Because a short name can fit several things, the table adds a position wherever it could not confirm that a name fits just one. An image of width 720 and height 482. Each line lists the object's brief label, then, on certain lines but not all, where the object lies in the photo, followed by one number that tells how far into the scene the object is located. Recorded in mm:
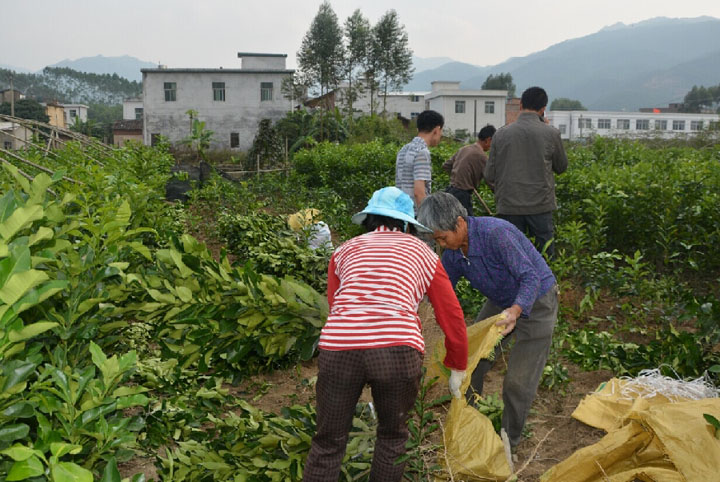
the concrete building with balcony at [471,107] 57656
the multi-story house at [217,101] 37969
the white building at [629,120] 83250
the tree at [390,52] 45781
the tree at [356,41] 44219
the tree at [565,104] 129888
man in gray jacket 5172
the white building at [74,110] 93750
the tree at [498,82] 87188
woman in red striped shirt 2395
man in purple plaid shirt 3004
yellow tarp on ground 2531
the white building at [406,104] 63719
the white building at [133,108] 70062
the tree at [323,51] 42531
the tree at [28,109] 61062
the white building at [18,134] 39644
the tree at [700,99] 104762
